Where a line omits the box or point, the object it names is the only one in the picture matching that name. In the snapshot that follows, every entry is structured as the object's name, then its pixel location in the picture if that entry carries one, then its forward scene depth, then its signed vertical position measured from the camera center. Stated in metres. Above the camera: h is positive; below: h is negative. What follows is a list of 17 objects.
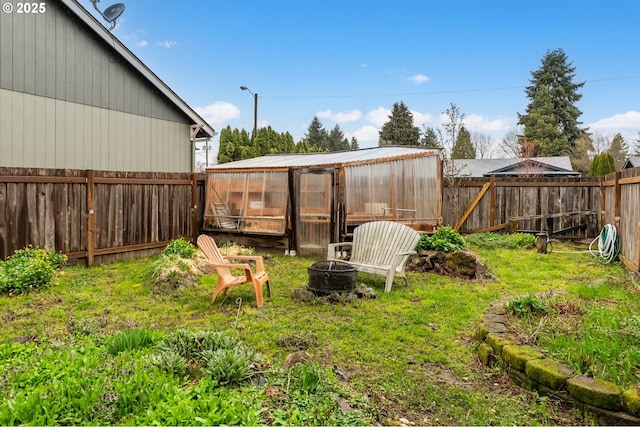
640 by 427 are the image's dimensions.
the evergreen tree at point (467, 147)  33.74 +5.08
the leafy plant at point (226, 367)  2.54 -1.07
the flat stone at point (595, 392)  2.54 -1.22
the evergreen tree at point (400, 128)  30.95 +5.95
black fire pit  5.18 -0.99
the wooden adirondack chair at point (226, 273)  5.00 -0.90
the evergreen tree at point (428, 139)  34.58 +5.73
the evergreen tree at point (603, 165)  17.20 +1.76
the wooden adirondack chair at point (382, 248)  5.79 -0.70
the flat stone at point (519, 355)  3.04 -1.17
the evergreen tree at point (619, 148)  30.47 +4.42
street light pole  20.58 +4.64
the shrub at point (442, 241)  7.08 -0.68
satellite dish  9.43 +4.56
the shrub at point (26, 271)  5.21 -0.93
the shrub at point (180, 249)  7.04 -0.83
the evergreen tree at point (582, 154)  27.03 +3.54
